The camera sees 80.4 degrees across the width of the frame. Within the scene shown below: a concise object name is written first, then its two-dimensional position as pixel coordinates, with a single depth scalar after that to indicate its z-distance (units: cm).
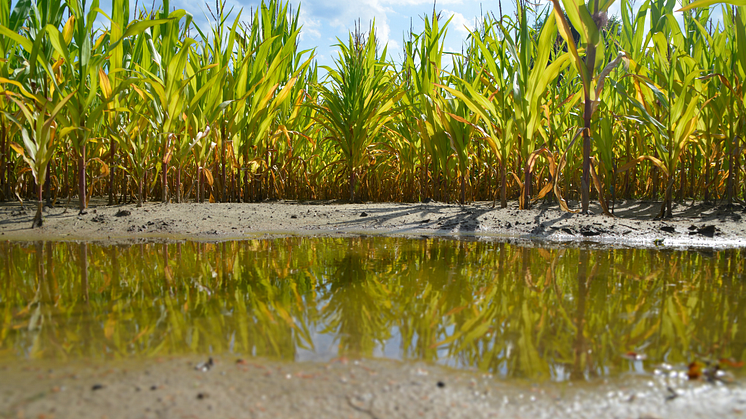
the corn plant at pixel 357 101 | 349
